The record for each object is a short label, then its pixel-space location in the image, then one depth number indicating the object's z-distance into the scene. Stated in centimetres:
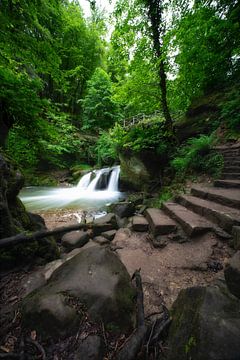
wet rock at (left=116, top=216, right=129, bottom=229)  448
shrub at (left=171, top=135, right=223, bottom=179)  540
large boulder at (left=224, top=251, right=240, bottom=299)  133
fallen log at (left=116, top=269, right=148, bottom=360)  113
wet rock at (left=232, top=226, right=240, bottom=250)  211
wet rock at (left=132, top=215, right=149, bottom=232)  362
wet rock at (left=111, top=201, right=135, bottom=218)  539
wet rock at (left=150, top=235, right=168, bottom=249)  284
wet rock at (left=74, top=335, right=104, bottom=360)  116
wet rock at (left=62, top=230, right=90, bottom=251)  325
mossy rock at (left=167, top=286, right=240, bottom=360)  94
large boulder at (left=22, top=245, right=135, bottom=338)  128
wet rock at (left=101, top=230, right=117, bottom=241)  354
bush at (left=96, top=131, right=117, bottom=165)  1602
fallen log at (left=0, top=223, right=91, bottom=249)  186
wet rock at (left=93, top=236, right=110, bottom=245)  331
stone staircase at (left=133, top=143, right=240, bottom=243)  273
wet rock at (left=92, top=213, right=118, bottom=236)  381
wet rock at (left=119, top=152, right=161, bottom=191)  843
